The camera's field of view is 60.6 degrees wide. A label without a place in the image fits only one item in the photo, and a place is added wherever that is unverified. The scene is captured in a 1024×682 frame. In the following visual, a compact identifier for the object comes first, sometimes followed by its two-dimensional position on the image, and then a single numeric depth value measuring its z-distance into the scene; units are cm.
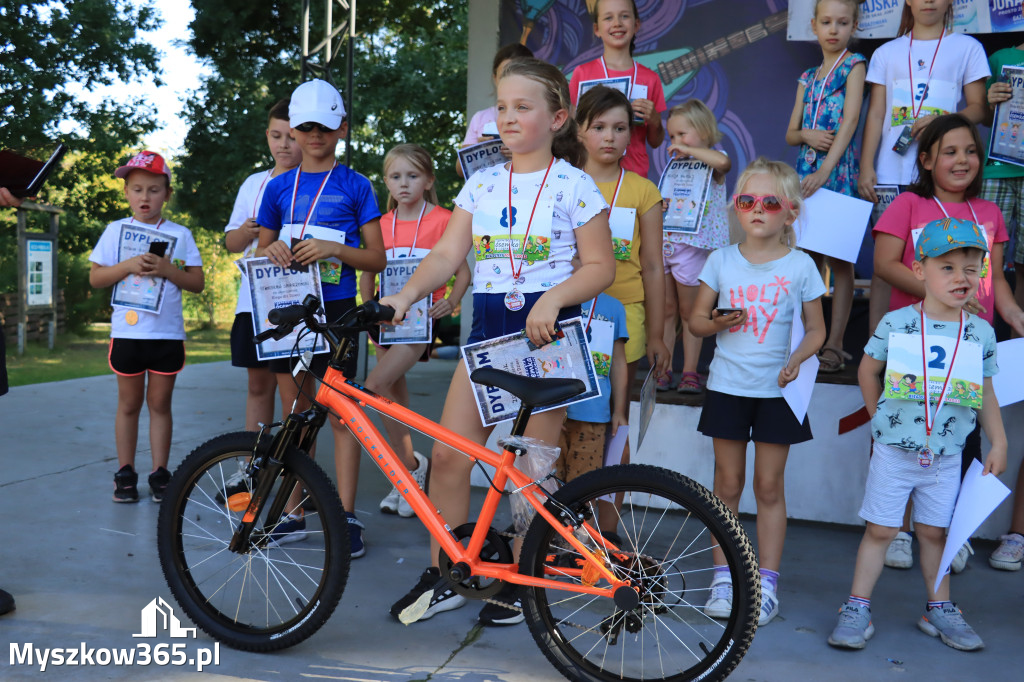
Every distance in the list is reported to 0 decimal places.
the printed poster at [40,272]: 1437
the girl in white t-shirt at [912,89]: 415
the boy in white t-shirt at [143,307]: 434
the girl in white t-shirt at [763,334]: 309
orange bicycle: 239
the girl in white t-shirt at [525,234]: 267
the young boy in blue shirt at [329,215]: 355
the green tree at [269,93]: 1706
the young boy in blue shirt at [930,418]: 292
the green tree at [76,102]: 1523
